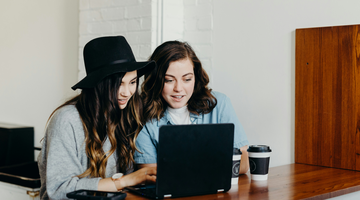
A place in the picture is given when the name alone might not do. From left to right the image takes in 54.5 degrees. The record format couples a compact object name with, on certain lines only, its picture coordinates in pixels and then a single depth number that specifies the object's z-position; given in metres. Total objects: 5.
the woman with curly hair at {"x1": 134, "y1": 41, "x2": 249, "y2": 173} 1.58
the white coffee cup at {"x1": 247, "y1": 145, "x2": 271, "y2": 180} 1.37
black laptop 1.05
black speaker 2.64
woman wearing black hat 1.20
